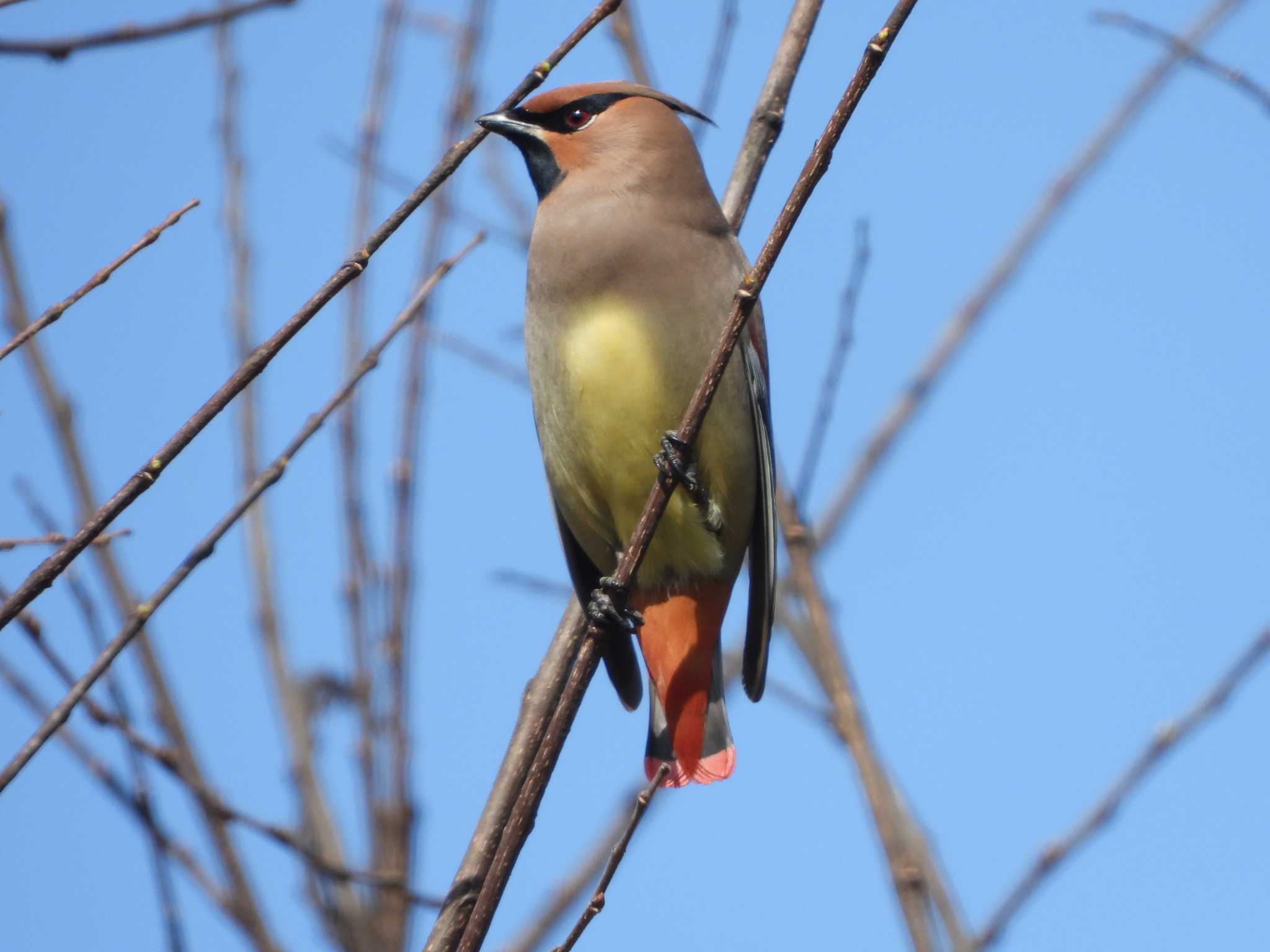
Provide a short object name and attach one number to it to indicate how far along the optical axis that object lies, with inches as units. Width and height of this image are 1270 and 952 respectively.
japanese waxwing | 252.4
